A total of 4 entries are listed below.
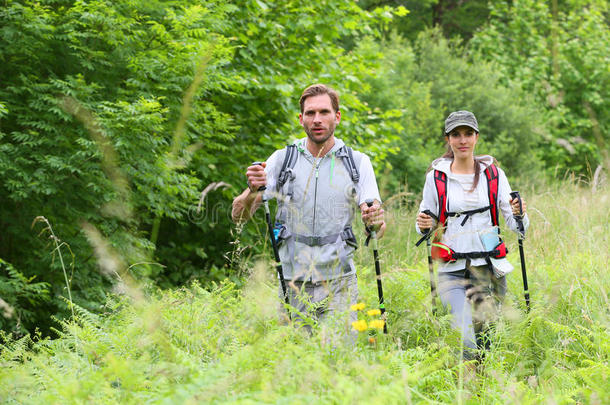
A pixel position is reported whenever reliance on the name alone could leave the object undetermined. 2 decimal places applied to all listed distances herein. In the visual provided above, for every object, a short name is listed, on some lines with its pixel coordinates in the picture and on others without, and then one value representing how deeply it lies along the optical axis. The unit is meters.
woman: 9.00
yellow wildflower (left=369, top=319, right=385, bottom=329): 5.10
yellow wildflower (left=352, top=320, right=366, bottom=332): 5.07
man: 8.04
